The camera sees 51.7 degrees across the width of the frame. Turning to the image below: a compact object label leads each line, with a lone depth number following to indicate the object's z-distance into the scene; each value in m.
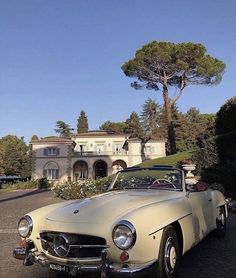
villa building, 35.56
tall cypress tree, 50.98
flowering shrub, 10.26
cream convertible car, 2.46
